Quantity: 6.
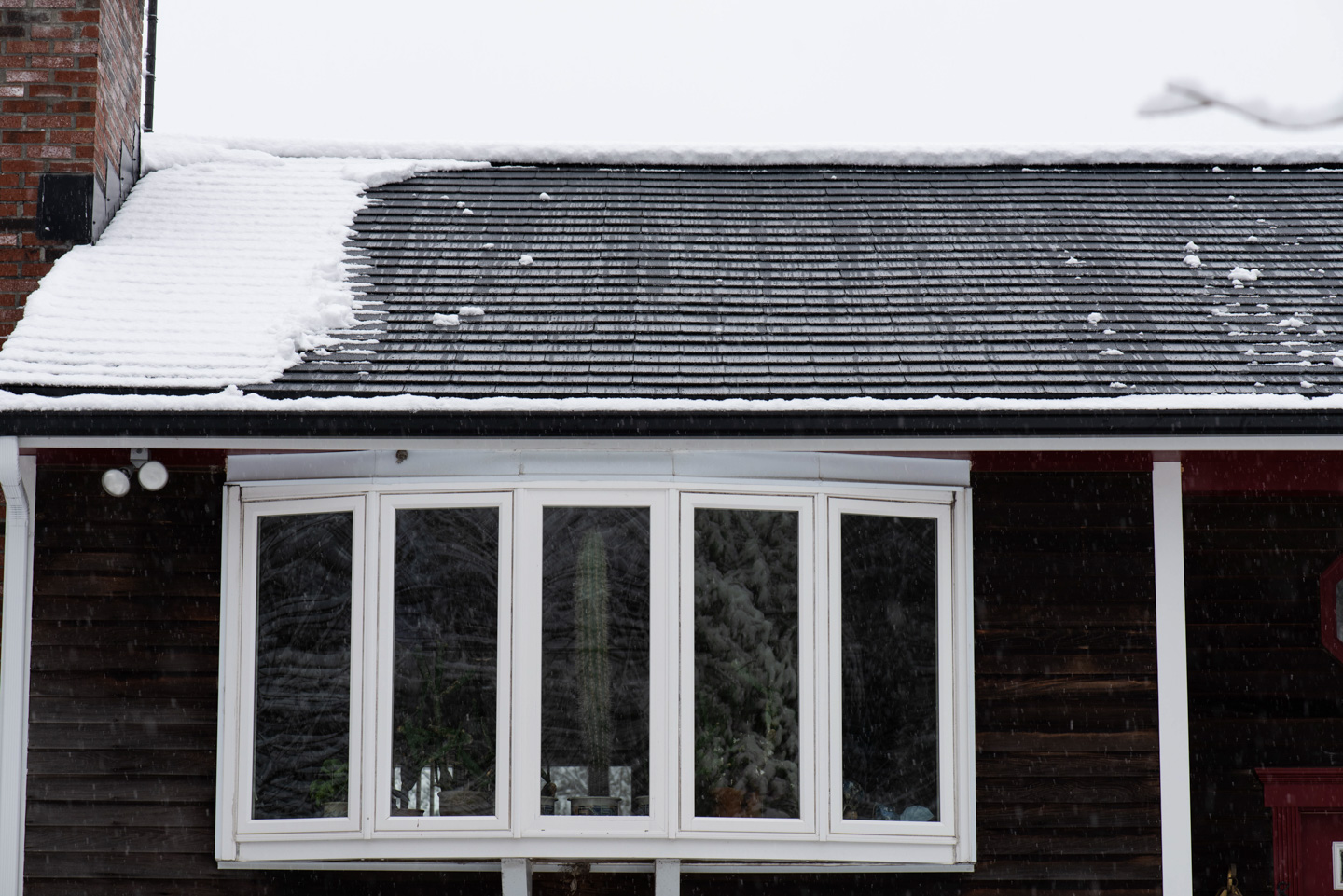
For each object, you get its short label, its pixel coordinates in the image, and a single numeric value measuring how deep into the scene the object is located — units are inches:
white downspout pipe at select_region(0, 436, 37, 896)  414.9
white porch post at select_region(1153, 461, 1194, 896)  428.8
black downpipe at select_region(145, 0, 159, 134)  716.7
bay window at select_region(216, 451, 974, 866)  407.5
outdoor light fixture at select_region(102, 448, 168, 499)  410.0
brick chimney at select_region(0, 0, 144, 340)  505.7
